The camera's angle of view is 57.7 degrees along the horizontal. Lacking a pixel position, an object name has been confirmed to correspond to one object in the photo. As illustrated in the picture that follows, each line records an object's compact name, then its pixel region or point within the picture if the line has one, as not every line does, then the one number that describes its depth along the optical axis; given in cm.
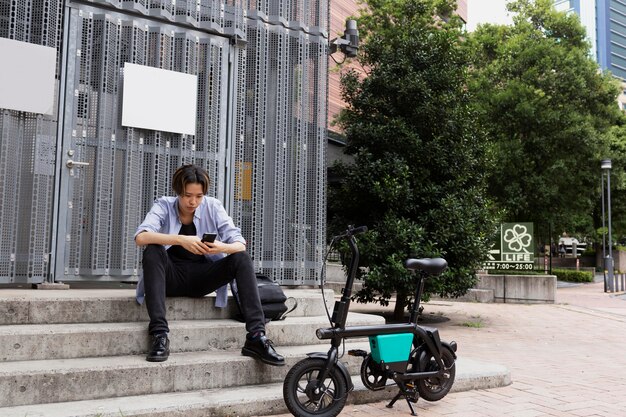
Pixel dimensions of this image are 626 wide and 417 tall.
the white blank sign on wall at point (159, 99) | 602
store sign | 1506
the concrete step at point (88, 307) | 429
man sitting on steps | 411
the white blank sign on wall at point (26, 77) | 538
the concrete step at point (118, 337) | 394
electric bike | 386
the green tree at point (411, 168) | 892
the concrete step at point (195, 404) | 345
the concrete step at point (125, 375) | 357
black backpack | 466
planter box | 1516
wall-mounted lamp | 838
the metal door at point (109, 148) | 568
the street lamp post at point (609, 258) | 2011
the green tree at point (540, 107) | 1823
